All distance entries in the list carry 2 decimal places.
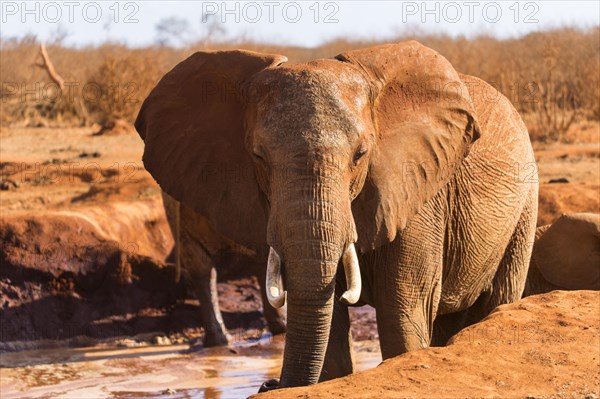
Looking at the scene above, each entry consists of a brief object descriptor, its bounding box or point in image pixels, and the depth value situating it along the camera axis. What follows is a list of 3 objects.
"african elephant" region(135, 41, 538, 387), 10.59
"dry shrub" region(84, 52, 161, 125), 40.91
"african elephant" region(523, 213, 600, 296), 18.20
